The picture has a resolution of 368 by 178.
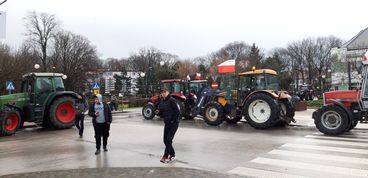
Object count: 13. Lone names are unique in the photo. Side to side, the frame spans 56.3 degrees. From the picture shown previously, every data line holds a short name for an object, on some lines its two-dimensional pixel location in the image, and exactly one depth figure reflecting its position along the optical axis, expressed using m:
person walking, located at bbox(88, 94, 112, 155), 8.82
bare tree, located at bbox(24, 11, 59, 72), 51.16
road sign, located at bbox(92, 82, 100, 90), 23.77
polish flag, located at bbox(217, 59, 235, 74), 15.63
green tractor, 14.55
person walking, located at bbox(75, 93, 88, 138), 12.65
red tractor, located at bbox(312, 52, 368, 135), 11.40
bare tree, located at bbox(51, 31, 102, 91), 49.22
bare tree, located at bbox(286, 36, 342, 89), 72.38
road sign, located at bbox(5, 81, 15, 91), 20.82
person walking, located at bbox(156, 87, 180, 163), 7.49
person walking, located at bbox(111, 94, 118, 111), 30.16
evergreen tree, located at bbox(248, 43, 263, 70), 48.59
